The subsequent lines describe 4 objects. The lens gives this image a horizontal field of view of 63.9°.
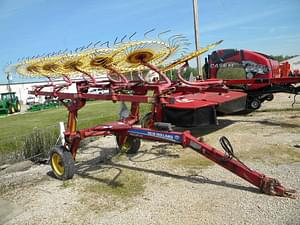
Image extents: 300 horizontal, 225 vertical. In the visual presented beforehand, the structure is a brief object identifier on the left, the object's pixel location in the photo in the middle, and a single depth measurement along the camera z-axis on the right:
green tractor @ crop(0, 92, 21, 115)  20.96
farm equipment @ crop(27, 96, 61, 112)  21.09
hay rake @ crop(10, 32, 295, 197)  3.04
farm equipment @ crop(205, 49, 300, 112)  7.25
